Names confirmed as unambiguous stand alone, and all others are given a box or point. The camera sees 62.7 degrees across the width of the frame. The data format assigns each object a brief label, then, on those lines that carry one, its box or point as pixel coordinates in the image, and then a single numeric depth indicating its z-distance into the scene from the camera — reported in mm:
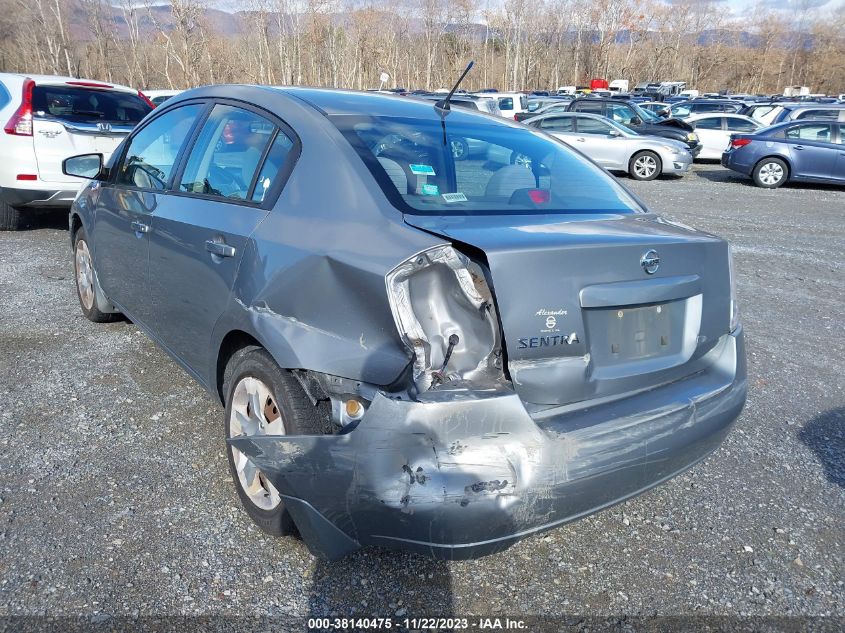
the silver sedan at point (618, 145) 15602
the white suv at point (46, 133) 7285
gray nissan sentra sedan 2053
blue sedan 14711
